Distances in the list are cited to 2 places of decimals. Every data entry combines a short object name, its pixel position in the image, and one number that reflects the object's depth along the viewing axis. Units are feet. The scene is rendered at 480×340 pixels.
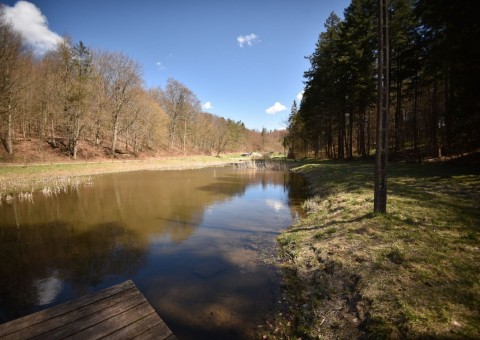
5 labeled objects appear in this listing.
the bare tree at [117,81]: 139.03
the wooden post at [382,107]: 25.68
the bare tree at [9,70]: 88.28
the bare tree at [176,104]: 209.36
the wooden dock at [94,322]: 11.73
